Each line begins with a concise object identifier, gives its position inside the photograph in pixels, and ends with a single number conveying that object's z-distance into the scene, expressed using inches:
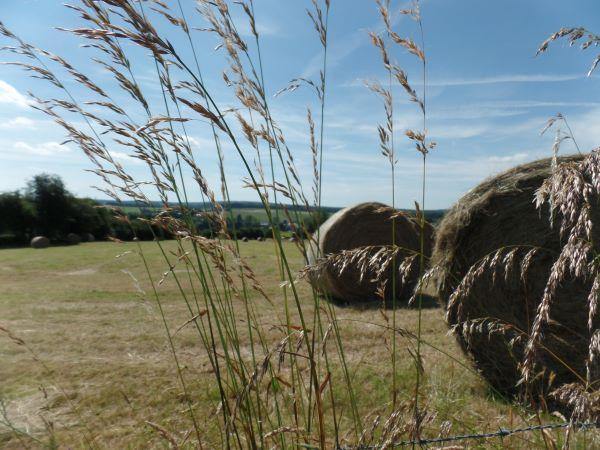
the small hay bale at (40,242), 1188.5
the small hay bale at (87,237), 1413.6
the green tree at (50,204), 1397.6
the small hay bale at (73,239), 1298.0
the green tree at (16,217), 1359.5
